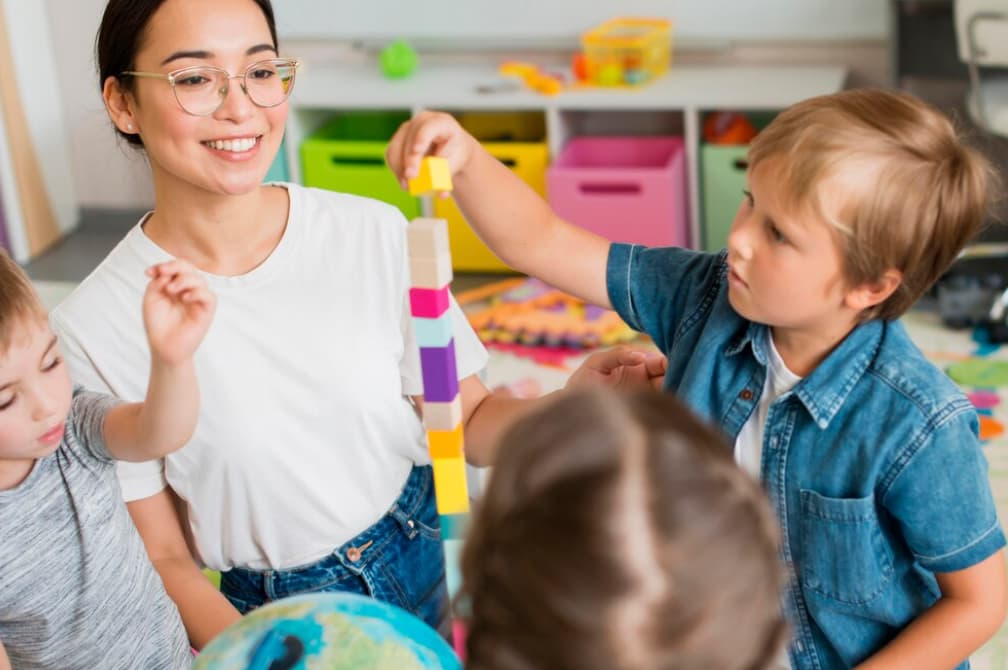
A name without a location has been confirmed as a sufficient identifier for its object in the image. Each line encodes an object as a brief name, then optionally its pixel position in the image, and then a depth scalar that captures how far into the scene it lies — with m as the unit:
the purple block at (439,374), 1.61
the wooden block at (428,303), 1.60
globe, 1.50
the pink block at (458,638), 1.65
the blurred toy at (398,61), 4.61
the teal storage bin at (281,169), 4.54
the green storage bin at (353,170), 4.52
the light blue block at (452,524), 1.65
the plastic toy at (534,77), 4.34
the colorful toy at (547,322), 3.93
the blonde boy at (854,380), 1.71
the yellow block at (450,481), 1.63
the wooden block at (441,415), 1.61
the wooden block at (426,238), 1.58
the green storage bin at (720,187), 4.23
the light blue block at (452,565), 1.66
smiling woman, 1.91
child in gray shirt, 1.72
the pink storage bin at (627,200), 4.22
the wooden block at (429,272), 1.59
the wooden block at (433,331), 1.60
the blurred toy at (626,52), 4.33
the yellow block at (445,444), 1.62
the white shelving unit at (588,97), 4.21
